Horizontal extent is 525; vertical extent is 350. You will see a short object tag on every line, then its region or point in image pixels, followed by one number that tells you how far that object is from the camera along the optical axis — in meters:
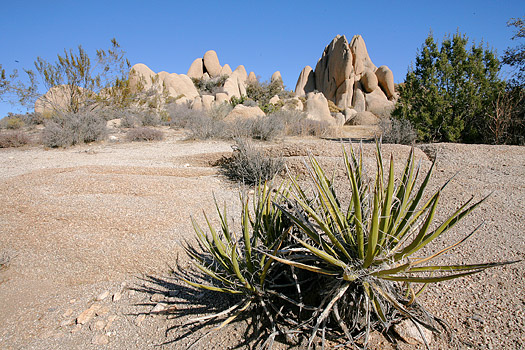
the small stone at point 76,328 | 2.09
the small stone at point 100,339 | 1.97
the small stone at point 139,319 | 2.11
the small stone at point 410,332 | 1.67
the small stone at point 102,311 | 2.24
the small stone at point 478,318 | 1.75
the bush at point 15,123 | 16.94
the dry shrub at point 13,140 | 9.73
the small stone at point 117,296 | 2.36
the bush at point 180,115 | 15.63
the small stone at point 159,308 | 2.20
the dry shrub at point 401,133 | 9.06
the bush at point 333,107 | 33.22
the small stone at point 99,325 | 2.09
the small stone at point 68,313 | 2.24
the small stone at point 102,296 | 2.39
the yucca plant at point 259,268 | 1.76
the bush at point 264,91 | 29.83
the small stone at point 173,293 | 2.38
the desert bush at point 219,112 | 16.62
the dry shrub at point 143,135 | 10.67
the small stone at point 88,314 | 2.17
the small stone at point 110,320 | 2.10
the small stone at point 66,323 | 2.15
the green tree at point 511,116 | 7.32
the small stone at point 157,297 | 2.34
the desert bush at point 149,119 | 15.82
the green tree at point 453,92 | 8.54
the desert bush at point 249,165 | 5.09
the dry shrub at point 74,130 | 9.45
